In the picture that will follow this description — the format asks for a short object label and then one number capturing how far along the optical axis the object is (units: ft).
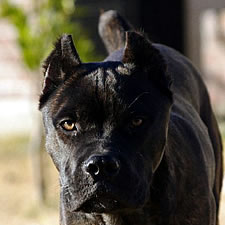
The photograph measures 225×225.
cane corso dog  26.56
